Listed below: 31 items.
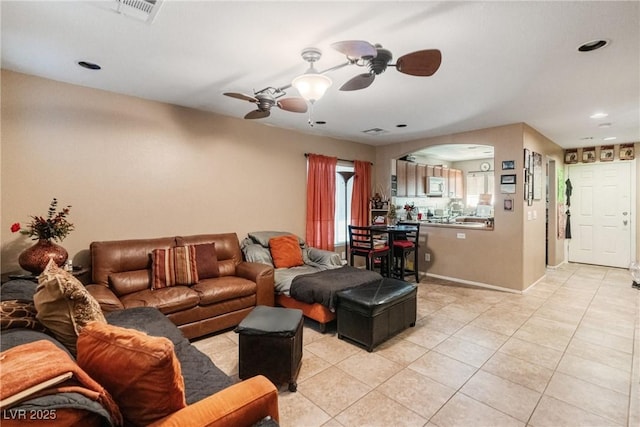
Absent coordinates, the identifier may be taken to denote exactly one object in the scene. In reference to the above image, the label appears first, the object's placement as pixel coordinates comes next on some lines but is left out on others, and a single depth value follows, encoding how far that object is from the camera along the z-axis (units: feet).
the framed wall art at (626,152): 18.67
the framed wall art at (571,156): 20.93
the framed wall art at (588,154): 20.30
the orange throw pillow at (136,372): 3.29
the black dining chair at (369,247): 15.03
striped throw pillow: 10.07
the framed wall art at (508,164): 14.47
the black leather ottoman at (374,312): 9.03
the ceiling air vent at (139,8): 5.78
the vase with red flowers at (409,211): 19.63
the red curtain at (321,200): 16.56
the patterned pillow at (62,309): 4.48
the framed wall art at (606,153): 19.56
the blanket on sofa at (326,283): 10.13
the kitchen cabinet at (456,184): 25.96
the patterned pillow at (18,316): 4.60
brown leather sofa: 9.06
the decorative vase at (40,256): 8.10
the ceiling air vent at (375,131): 16.00
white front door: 19.24
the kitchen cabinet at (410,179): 20.56
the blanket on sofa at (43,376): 2.49
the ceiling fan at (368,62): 5.49
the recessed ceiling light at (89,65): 8.39
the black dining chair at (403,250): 16.20
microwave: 23.00
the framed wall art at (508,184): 14.48
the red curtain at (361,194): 18.98
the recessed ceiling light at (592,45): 7.01
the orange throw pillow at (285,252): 13.28
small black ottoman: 7.05
